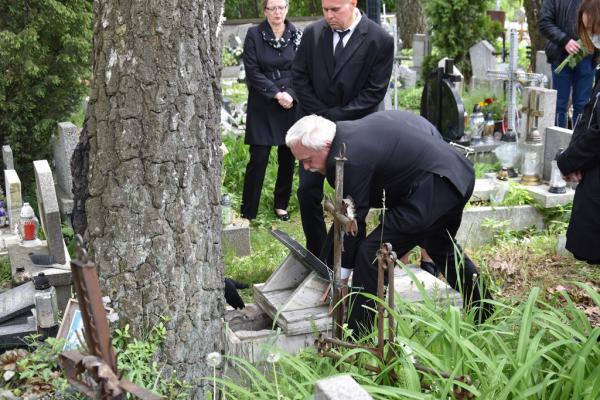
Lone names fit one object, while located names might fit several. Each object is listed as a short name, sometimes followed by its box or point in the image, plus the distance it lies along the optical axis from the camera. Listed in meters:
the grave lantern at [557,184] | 6.46
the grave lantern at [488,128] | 8.75
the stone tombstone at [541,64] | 10.63
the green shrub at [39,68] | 6.99
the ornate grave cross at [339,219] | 3.21
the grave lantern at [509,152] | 7.13
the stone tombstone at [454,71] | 8.51
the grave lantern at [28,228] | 5.52
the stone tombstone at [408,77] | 13.90
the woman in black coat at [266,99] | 6.75
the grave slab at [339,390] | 2.06
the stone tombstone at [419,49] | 13.81
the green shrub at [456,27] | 11.96
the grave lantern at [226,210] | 6.20
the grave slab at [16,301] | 4.38
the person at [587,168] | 4.04
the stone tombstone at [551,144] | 6.74
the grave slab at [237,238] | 6.14
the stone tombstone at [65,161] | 6.53
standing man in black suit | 5.60
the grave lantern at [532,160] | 6.81
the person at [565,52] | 8.13
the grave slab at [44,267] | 4.89
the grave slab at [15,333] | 4.14
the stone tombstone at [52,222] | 5.15
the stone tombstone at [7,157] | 6.61
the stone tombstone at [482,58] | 11.89
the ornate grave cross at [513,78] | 8.63
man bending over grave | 3.82
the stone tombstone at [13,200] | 5.91
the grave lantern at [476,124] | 8.43
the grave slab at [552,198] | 6.43
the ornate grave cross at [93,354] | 1.95
